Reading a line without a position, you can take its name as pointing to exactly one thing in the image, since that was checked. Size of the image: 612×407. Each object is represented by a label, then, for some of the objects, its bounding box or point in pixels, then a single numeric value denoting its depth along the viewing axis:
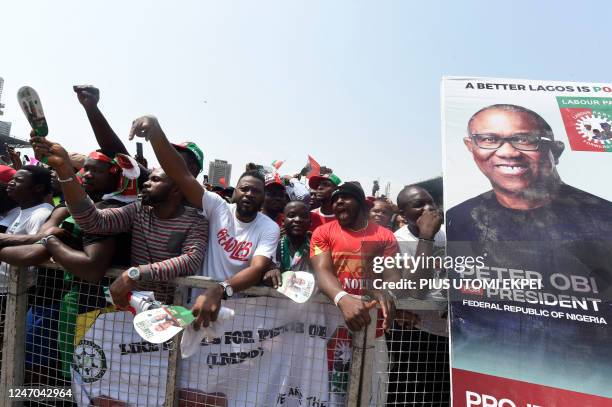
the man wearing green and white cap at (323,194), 4.08
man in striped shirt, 2.36
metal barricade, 2.42
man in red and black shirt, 2.26
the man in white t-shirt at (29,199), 3.07
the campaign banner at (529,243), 2.14
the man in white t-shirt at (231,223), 2.53
